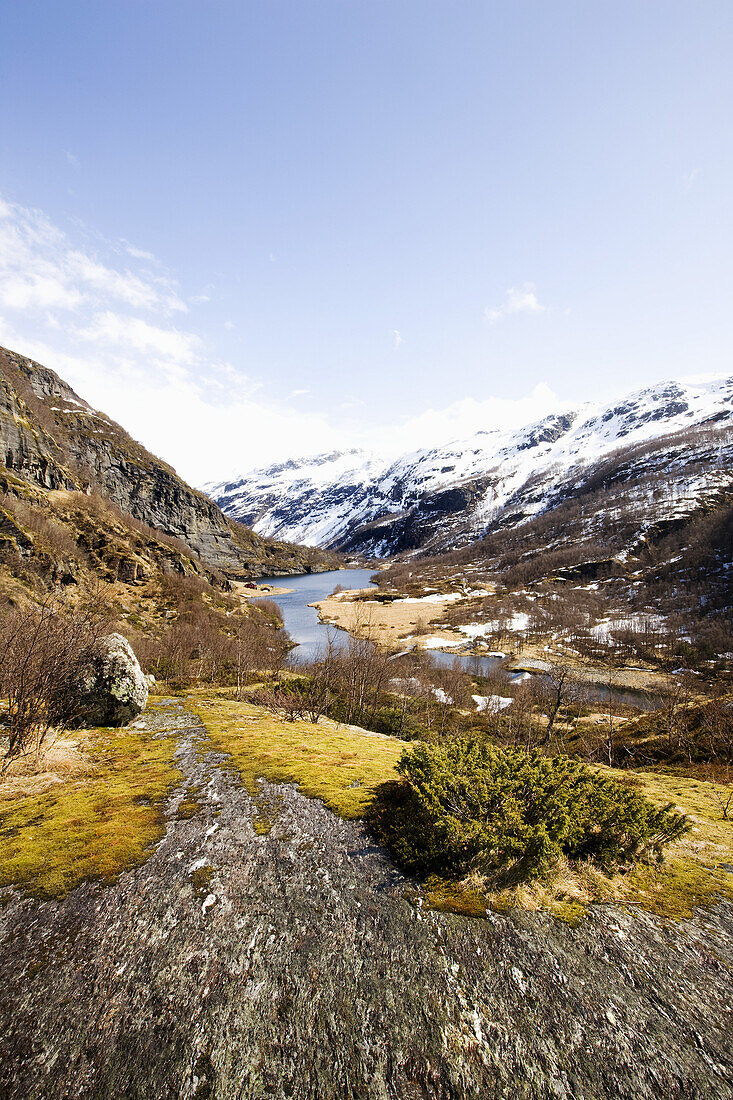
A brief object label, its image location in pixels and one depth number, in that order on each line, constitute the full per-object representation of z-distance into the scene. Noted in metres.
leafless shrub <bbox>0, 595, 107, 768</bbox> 12.30
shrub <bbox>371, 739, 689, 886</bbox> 6.68
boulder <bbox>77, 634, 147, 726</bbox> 15.91
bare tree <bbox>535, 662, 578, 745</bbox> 48.04
